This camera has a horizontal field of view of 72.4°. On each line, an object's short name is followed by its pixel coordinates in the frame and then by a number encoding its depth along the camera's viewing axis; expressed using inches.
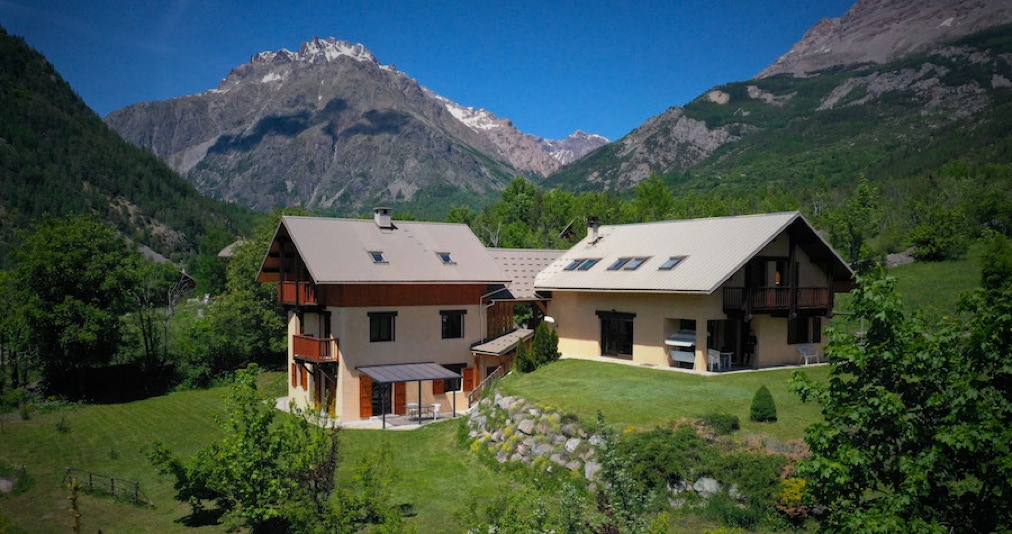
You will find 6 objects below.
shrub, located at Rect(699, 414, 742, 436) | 704.4
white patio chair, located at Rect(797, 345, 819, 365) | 1167.8
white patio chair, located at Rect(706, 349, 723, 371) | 1066.7
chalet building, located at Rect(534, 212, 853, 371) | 1075.9
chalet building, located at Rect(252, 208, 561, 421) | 1156.5
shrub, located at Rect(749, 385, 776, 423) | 740.6
